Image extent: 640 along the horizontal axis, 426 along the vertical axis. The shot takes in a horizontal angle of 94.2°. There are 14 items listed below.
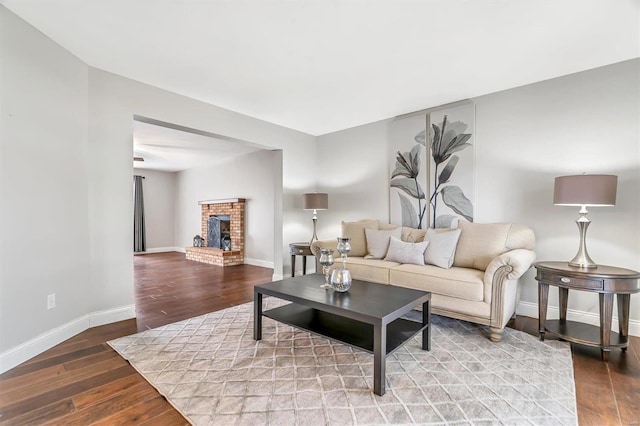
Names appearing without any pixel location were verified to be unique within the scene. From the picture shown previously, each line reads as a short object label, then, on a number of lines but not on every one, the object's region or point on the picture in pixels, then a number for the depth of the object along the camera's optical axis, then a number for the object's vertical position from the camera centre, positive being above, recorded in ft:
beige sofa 8.09 -2.02
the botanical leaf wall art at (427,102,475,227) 11.66 +1.81
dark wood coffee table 5.91 -2.39
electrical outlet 7.85 -2.55
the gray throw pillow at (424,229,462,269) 10.09 -1.38
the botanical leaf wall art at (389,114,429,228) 12.92 +1.63
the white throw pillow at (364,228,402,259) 12.05 -1.36
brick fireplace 20.95 -1.99
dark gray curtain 26.20 -1.13
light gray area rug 5.22 -3.64
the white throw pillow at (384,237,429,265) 10.58 -1.59
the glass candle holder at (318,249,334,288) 8.15 -1.41
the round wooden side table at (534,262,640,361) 7.22 -2.18
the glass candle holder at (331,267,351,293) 7.68 -1.88
